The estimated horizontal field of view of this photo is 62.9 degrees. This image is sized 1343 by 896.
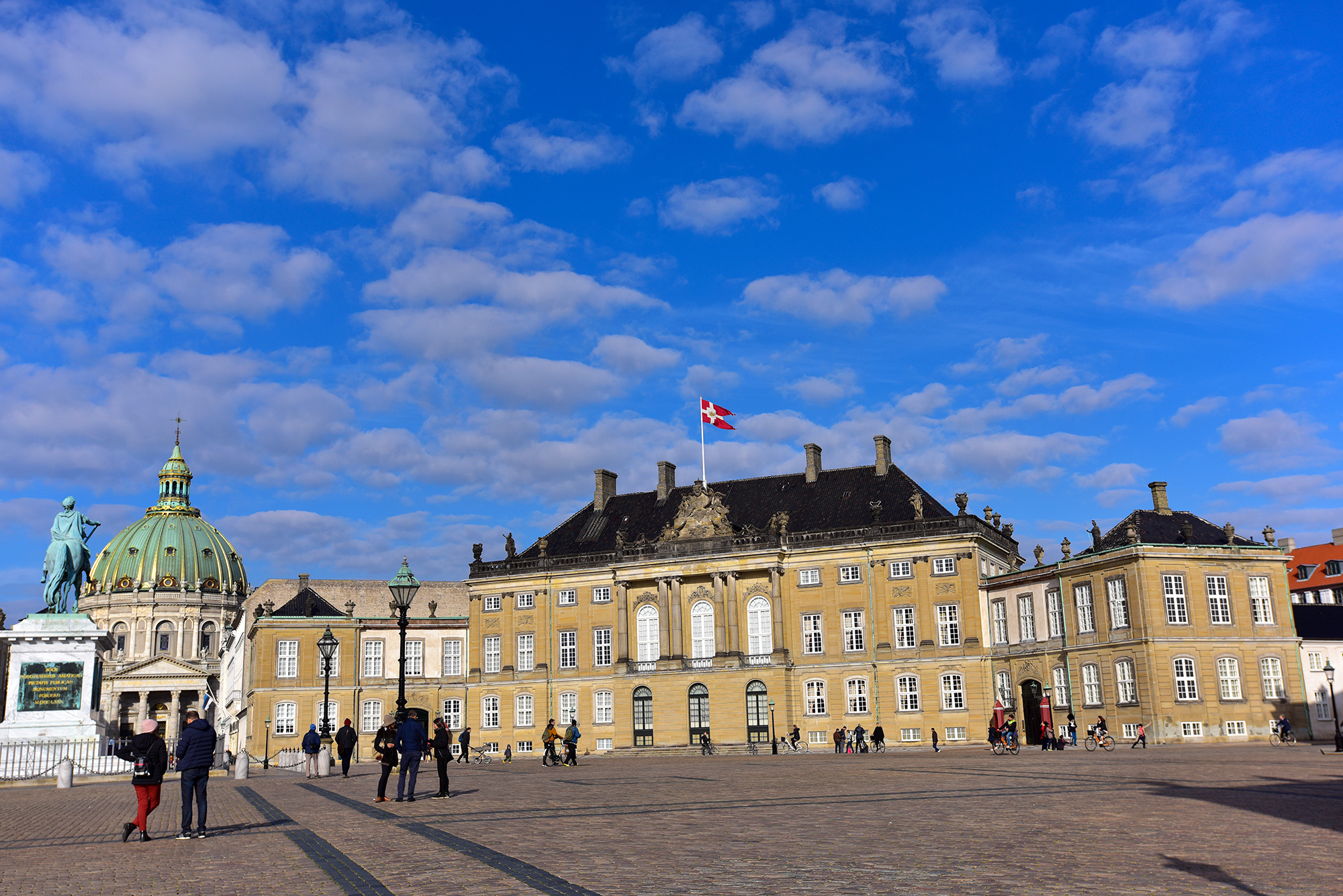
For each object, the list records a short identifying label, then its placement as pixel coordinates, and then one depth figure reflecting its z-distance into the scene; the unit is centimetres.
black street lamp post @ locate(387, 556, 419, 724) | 3111
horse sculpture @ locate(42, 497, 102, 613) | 3750
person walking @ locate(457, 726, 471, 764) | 4941
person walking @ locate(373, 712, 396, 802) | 2123
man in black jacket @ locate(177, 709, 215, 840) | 1568
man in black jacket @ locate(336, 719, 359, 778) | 3272
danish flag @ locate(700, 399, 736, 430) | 6773
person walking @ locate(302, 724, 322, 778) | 3288
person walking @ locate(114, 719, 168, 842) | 1550
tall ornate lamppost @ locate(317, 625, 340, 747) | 3744
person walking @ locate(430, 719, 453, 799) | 2241
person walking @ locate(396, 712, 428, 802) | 2069
